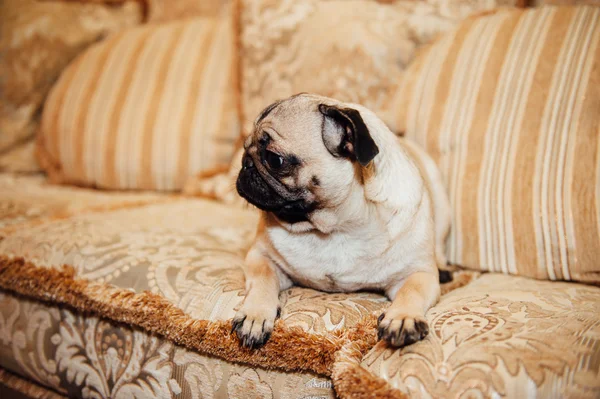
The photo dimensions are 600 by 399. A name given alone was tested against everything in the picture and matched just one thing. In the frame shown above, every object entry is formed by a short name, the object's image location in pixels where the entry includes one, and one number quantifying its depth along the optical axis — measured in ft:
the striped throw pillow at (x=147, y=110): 8.13
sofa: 3.44
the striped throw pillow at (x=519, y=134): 4.67
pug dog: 4.11
